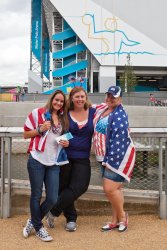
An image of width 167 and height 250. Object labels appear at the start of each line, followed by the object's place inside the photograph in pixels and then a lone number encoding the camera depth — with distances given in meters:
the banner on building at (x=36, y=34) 54.62
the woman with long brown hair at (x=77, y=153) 4.45
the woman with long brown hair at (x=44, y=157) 4.24
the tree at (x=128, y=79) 43.53
